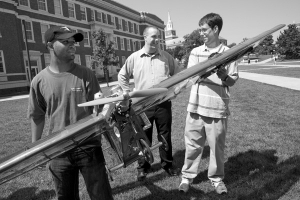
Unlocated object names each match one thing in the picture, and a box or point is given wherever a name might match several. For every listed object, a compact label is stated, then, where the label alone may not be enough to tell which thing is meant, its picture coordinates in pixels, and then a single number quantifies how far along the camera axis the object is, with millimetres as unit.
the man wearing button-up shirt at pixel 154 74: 3951
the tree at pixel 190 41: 88838
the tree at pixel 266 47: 95712
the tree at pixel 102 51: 30594
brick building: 25250
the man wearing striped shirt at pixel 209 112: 3199
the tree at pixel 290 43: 59312
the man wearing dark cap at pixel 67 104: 2318
